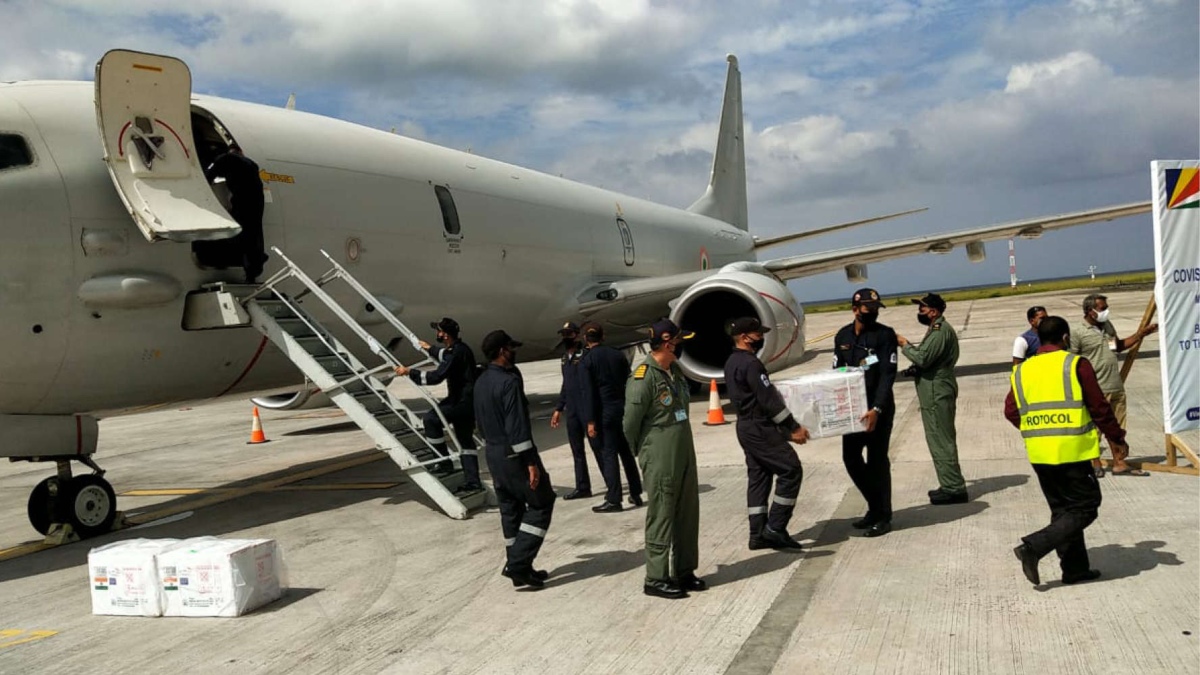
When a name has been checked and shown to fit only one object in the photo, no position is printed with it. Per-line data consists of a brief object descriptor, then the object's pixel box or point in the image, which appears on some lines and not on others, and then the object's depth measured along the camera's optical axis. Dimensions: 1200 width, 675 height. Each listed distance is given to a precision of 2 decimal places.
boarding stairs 7.74
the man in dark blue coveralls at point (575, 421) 8.17
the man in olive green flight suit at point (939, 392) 6.92
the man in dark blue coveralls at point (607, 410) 7.66
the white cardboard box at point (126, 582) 5.56
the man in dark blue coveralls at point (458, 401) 8.14
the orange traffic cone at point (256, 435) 14.16
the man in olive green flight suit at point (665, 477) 5.28
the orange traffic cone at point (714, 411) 12.40
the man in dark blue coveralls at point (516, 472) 5.55
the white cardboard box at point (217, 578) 5.40
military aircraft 7.04
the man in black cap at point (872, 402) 6.29
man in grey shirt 7.70
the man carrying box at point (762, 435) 5.85
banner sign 7.18
